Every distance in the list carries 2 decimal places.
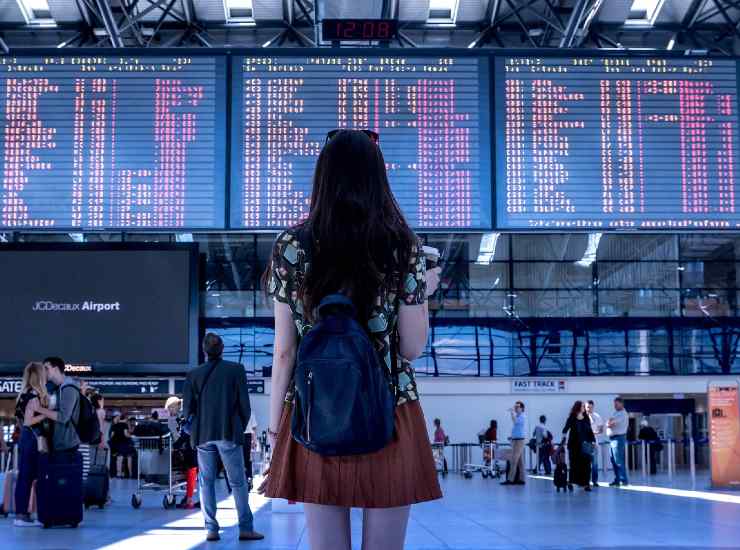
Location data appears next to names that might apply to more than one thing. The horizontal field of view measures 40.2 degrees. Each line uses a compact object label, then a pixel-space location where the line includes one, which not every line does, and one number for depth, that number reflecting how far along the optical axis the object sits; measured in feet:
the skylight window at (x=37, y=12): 77.00
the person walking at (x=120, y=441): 59.88
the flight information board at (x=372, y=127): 40.70
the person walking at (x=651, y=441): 72.75
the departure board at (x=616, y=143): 40.42
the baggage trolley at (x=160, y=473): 36.60
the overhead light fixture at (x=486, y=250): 97.30
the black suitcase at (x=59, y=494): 28.02
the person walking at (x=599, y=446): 54.89
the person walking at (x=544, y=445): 74.90
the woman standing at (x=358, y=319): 7.13
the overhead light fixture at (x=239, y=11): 78.95
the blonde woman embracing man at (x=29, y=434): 28.40
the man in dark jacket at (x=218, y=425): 24.34
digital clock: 41.68
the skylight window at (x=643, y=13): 78.80
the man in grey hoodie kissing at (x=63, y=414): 28.32
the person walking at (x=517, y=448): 57.41
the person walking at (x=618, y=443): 53.52
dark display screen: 53.31
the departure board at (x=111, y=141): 40.65
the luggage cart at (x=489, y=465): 68.85
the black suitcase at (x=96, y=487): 35.76
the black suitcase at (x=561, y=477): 47.91
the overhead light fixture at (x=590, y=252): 98.94
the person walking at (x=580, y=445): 49.70
